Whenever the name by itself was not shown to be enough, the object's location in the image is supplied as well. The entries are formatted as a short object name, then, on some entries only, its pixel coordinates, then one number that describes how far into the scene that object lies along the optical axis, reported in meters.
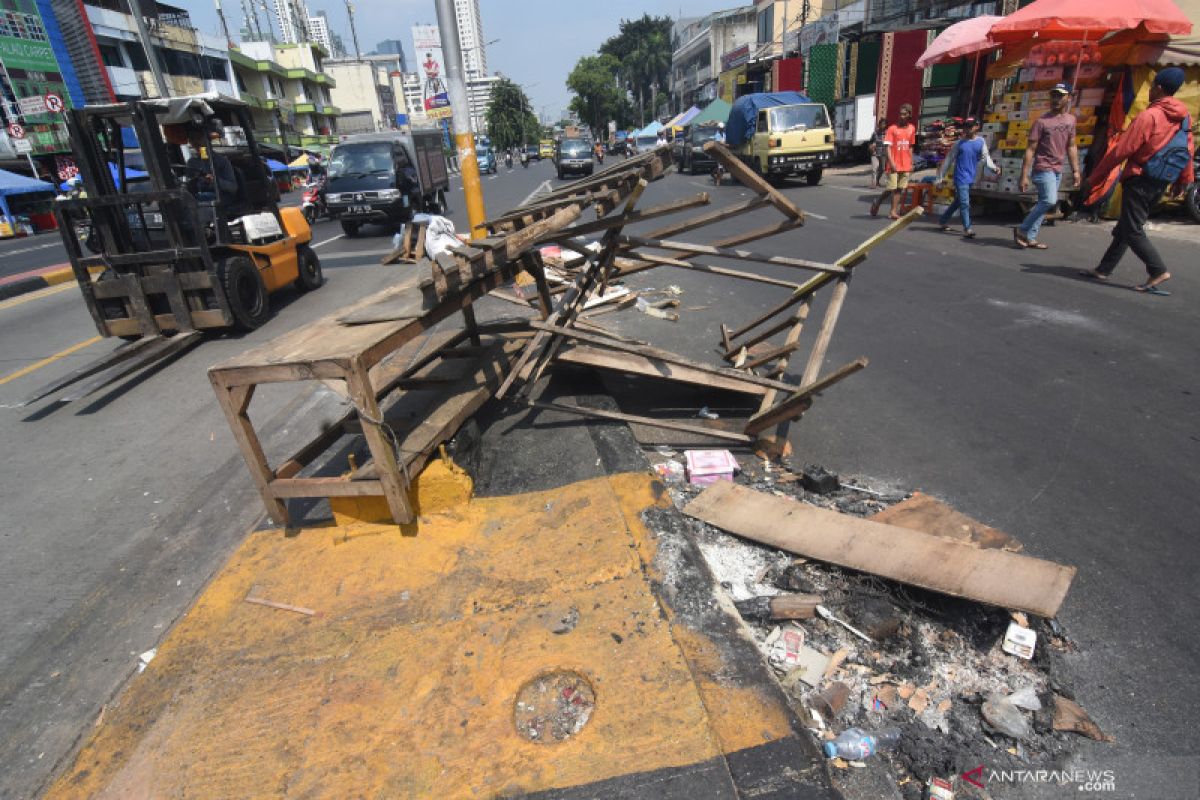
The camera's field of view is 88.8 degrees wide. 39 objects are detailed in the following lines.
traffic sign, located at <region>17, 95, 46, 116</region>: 18.00
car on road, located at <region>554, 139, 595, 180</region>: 33.50
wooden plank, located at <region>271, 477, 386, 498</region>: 3.05
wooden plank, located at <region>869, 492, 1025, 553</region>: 2.81
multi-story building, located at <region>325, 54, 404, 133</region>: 71.38
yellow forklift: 6.75
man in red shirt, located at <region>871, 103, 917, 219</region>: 11.43
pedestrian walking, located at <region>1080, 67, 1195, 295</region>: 6.24
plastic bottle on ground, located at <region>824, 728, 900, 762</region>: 2.02
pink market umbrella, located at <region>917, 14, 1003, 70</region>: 13.68
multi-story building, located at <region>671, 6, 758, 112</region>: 58.97
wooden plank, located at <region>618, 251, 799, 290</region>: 4.31
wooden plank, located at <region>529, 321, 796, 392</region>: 4.00
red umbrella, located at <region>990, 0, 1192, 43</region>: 9.53
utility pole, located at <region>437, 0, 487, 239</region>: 9.37
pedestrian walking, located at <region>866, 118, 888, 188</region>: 16.44
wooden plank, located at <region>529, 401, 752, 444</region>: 4.02
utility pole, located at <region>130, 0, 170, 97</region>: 16.00
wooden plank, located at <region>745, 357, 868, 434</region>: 3.69
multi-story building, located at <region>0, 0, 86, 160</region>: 29.03
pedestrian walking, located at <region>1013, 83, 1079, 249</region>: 8.03
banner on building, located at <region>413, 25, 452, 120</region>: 14.97
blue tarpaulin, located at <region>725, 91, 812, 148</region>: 21.17
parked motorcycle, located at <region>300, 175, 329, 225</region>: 19.80
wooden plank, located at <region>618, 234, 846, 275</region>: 3.95
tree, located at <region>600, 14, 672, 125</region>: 87.62
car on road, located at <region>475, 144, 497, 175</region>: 48.97
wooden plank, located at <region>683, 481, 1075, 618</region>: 2.39
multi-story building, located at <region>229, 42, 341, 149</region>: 49.91
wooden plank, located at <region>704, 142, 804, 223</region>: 3.70
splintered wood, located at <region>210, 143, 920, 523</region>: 2.96
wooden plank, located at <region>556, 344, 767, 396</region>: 4.10
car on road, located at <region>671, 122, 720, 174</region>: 27.52
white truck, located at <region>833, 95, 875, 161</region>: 23.83
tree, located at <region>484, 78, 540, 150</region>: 77.44
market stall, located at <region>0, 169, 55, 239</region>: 24.27
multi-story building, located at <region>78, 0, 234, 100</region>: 35.15
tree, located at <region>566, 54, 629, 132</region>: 84.94
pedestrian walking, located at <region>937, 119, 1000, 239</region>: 9.73
